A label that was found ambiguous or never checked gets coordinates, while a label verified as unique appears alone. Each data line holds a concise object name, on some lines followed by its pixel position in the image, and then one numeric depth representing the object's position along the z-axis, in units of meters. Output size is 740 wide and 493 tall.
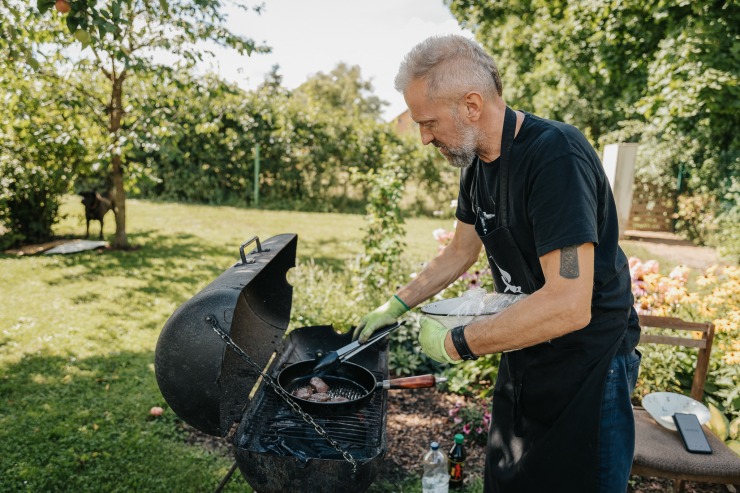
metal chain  1.68
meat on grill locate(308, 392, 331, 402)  2.12
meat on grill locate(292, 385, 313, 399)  2.17
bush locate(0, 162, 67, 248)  7.39
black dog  8.23
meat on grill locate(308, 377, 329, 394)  2.21
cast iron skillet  1.94
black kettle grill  1.71
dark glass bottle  3.02
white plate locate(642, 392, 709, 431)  2.78
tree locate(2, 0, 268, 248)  6.69
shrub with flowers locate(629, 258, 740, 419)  3.44
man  1.47
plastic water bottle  2.85
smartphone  2.53
